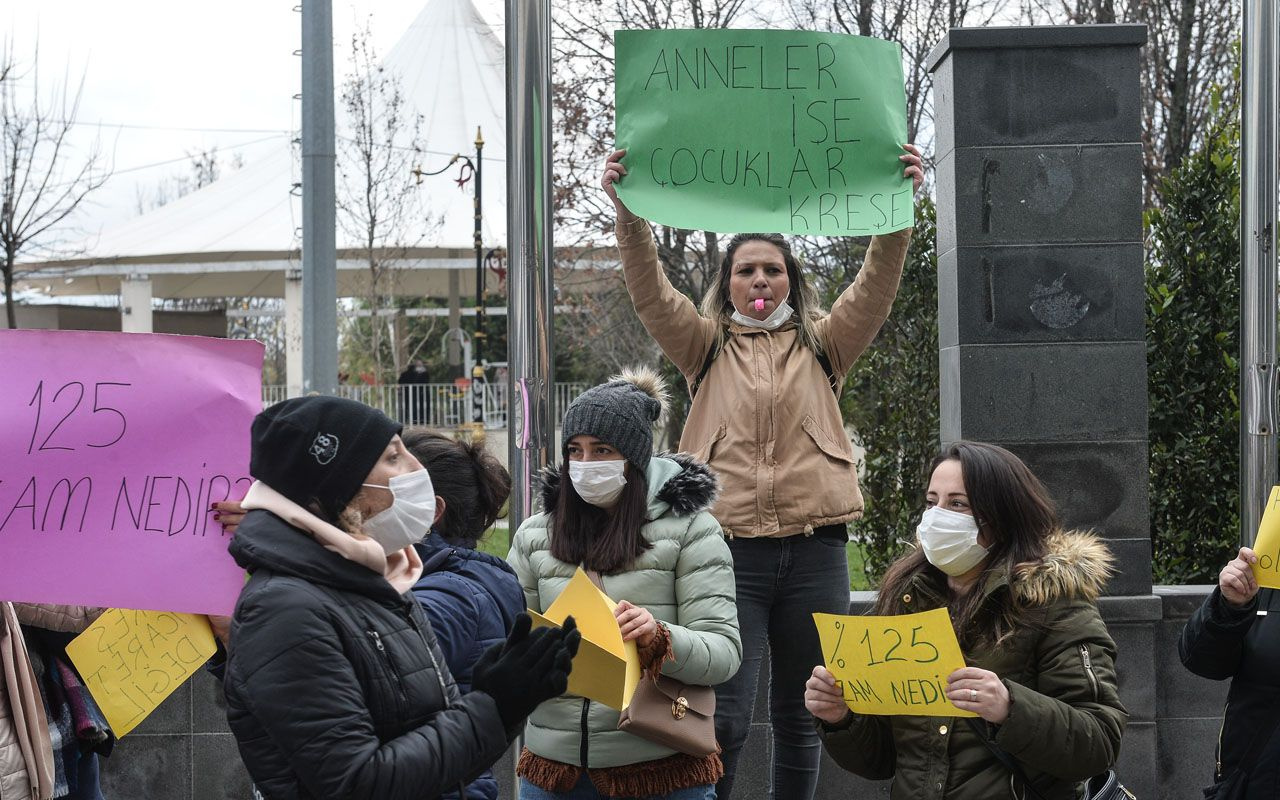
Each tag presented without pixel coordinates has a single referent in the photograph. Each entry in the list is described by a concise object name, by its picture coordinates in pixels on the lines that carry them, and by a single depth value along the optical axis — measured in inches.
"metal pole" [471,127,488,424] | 913.9
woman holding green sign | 178.9
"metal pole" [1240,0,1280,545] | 214.1
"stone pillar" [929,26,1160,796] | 227.8
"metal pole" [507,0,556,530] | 165.6
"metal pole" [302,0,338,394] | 279.7
